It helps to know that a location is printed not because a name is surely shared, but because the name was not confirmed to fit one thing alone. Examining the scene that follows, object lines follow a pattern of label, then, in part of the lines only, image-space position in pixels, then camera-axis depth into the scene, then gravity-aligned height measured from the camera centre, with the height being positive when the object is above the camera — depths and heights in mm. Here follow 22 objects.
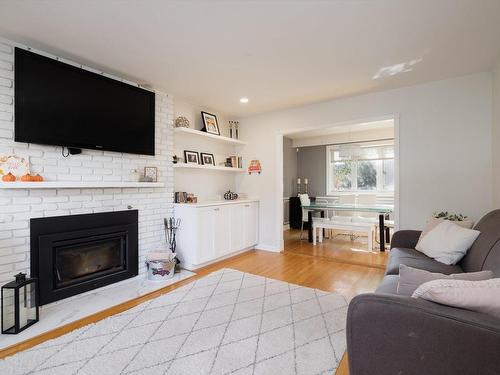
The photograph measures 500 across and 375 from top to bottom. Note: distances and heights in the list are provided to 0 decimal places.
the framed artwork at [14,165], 2232 +198
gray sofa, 884 -558
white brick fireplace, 2270 -41
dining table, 4282 -365
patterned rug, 1646 -1143
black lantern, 2041 -978
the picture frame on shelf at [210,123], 4254 +1100
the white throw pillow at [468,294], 986 -417
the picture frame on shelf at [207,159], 4352 +506
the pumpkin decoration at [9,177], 2183 +89
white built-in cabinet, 3559 -651
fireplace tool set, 3180 -971
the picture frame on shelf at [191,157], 4052 +499
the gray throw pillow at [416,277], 1234 -444
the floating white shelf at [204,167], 3762 +331
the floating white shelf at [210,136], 3762 +855
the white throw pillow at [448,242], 2162 -474
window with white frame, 6602 +500
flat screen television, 2330 +837
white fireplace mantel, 2180 +30
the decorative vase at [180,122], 3812 +981
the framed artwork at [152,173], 3367 +198
